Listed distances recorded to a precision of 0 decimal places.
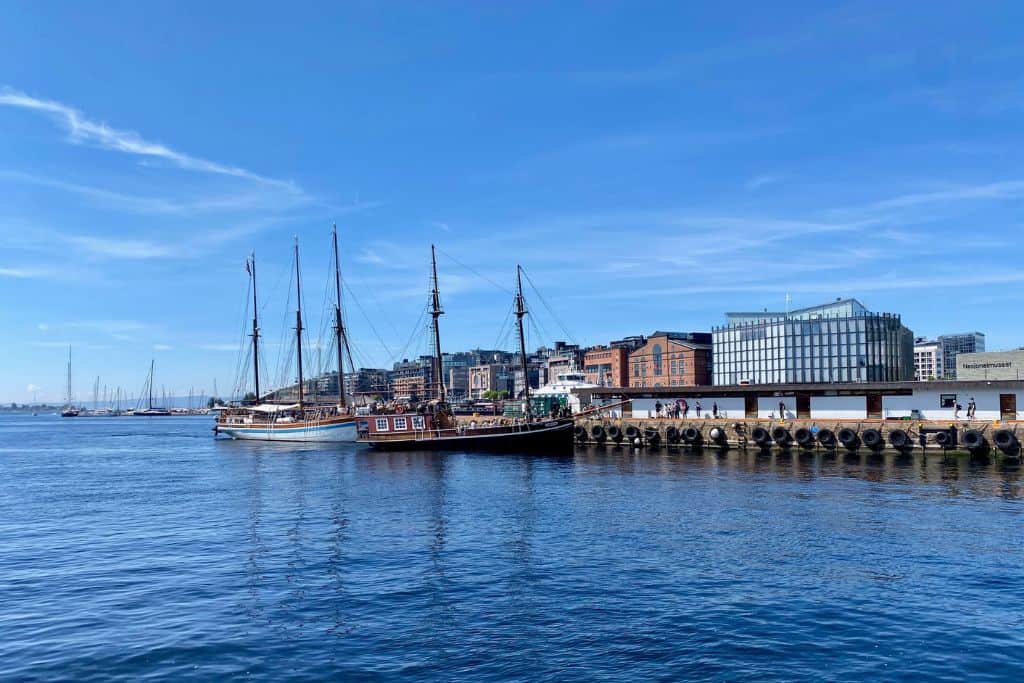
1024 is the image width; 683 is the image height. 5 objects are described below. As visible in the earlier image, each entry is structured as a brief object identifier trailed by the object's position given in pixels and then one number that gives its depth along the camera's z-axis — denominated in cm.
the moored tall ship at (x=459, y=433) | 8250
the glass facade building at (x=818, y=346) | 15475
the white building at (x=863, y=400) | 6819
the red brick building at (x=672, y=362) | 17925
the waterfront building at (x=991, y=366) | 8350
